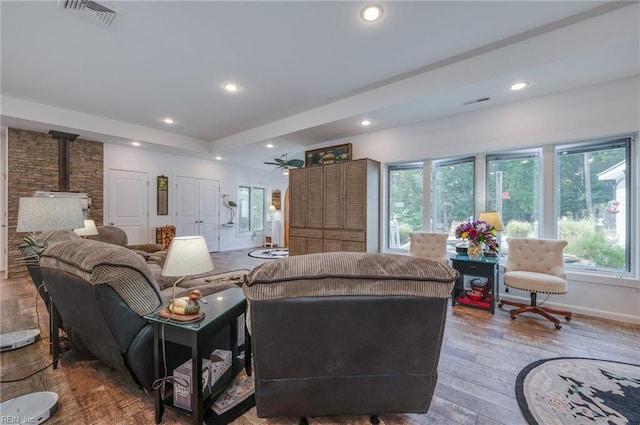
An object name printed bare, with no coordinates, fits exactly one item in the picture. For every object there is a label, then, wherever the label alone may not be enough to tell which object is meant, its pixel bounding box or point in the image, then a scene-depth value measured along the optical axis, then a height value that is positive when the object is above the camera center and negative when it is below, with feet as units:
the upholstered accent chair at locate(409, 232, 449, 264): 13.01 -1.55
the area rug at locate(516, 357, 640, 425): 5.33 -4.03
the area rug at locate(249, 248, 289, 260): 23.52 -3.79
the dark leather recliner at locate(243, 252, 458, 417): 3.97 -1.78
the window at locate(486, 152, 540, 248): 12.01 +1.06
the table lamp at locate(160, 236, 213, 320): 5.09 -0.96
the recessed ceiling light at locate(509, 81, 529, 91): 10.05 +4.95
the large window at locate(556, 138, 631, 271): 10.36 +0.49
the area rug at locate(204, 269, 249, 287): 14.98 -3.84
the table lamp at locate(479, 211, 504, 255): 11.37 -0.20
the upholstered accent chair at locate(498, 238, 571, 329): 9.60 -2.26
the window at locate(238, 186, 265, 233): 27.65 +0.43
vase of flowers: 11.38 -0.93
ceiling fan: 17.98 +3.42
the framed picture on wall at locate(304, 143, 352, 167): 16.37 +3.73
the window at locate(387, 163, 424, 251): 14.99 +0.68
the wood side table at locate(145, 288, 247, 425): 4.73 -2.31
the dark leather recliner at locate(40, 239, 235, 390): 4.82 -1.71
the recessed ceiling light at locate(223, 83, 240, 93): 11.90 +5.74
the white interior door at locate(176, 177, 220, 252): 22.47 +0.34
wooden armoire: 14.38 +0.34
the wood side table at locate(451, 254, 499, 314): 10.88 -2.47
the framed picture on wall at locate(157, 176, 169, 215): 21.17 +1.37
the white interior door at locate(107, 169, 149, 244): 18.92 +0.64
